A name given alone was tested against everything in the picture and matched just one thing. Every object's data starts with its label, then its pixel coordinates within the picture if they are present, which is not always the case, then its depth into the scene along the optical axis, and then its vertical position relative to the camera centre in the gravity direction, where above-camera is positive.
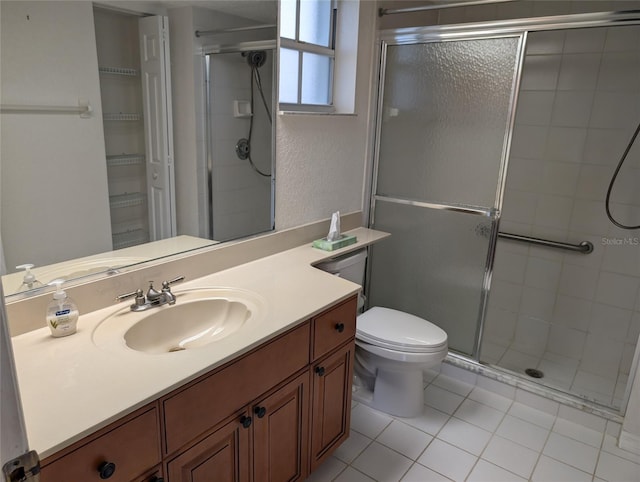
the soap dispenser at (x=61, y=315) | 1.21 -0.52
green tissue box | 2.13 -0.53
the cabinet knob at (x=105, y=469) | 0.95 -0.71
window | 2.01 +0.33
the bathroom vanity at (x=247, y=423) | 0.99 -0.78
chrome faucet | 1.43 -0.55
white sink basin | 1.35 -0.61
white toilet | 2.06 -0.98
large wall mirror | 1.20 -0.03
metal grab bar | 2.64 -0.61
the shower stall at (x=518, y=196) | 2.36 -0.34
